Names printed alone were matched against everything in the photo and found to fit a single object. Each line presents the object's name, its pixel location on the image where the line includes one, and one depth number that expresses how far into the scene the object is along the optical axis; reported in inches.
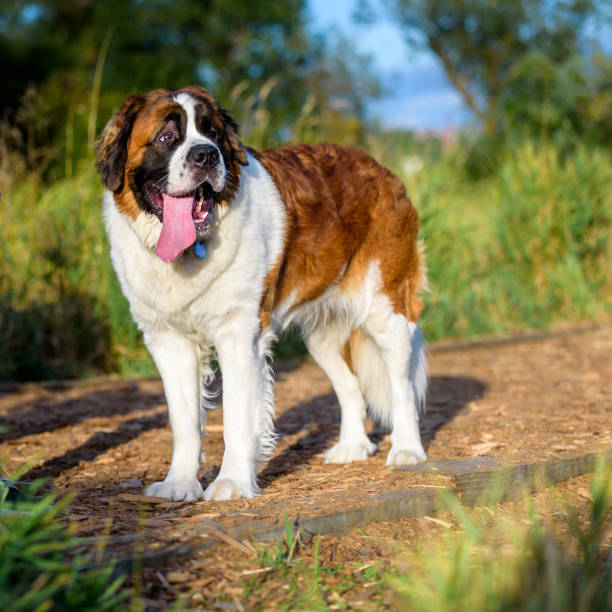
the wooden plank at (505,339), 334.0
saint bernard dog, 148.1
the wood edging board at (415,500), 110.1
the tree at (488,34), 1126.4
